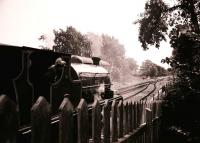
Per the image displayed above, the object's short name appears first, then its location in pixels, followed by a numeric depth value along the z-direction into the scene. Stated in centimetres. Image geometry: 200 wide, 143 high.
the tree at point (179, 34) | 809
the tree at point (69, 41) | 6031
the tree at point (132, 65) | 14275
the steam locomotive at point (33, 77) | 597
